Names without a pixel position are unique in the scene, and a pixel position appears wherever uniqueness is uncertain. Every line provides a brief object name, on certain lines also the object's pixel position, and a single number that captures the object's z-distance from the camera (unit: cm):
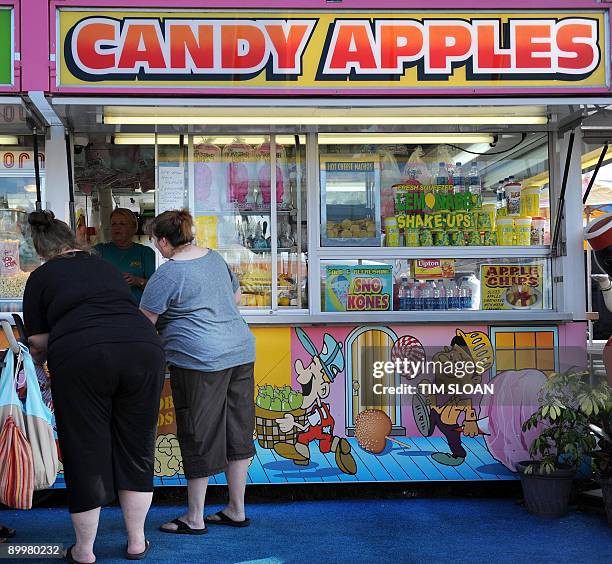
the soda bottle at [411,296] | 562
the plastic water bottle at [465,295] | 566
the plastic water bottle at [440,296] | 563
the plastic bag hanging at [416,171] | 575
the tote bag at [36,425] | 387
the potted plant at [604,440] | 468
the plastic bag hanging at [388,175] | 574
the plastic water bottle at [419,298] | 562
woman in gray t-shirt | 442
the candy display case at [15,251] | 561
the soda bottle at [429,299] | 562
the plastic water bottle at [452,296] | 565
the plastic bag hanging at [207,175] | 570
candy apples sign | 462
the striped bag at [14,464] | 376
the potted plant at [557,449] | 486
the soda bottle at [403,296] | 561
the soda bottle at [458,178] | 577
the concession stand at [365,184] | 468
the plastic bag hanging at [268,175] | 570
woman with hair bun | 374
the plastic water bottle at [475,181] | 577
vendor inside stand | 599
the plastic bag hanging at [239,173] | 573
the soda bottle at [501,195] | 577
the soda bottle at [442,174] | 575
